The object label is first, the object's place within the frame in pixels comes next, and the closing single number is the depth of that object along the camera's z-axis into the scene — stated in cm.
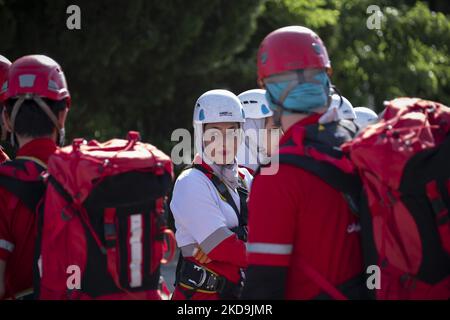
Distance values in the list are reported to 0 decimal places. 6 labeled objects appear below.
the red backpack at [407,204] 791
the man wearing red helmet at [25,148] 902
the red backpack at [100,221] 853
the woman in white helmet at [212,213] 1102
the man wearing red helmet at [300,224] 819
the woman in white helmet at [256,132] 1406
